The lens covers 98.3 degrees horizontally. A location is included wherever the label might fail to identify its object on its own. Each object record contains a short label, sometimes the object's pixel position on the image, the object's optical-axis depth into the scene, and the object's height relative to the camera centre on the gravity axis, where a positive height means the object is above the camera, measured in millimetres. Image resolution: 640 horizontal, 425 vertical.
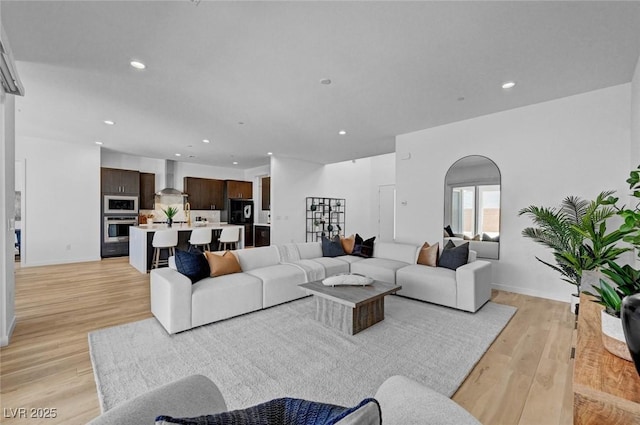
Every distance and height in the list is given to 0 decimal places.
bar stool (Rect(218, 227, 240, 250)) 6090 -566
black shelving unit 8359 -202
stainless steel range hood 8055 +832
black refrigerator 9344 -186
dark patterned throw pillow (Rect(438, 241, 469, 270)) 3721 -616
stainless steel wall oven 6762 -487
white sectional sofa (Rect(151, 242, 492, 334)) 2818 -868
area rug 1921 -1224
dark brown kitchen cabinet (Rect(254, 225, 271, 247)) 8745 -830
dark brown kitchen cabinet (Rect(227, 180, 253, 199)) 9336 +698
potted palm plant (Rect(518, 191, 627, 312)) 2824 -242
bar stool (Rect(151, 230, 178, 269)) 5219 -617
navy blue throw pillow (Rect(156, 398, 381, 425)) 620 -491
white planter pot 968 -444
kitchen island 5330 -734
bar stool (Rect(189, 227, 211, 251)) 5711 -577
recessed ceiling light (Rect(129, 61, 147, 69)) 2781 +1470
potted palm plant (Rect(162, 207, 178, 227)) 6475 -183
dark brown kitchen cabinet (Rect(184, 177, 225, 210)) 8617 +535
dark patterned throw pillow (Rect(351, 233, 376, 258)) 4770 -658
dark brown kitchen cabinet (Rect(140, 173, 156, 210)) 7750 +519
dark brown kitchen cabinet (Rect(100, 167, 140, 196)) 6836 +692
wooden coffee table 2723 -974
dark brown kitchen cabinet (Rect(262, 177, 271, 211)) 9398 +544
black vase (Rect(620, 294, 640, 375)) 760 -306
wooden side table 769 -521
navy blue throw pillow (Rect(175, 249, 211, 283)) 3083 -631
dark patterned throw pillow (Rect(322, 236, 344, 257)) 4746 -645
